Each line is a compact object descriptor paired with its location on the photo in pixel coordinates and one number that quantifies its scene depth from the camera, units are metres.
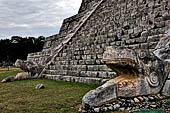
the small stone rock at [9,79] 10.59
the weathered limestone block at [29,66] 11.53
